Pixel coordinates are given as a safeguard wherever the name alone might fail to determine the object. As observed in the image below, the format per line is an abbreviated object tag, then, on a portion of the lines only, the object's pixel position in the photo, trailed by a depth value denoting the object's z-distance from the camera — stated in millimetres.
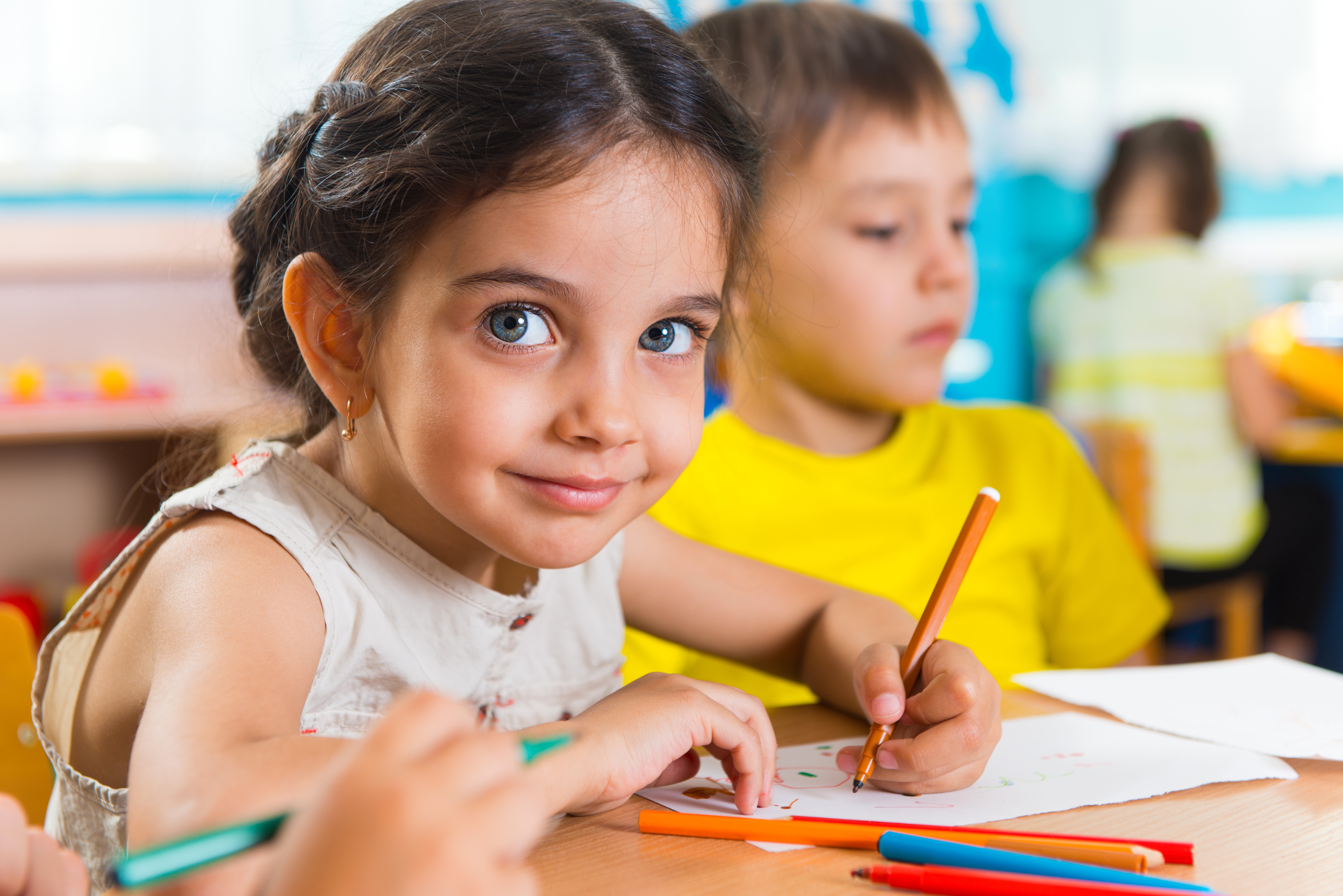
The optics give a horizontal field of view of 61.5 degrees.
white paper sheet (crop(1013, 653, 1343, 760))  678
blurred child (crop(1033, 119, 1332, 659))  2564
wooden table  480
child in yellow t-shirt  1077
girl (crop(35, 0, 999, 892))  582
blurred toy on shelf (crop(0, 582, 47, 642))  2217
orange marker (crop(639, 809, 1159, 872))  473
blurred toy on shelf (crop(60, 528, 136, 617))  2020
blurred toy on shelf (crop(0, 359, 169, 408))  2240
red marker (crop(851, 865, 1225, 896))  435
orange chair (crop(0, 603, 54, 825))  815
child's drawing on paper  580
